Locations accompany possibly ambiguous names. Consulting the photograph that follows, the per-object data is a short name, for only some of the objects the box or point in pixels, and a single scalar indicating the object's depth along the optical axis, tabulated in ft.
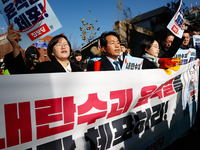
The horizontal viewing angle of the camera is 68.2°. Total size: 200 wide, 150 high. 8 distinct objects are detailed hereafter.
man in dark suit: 6.64
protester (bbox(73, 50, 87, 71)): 15.67
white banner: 3.39
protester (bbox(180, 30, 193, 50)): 11.12
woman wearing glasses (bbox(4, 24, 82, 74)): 4.99
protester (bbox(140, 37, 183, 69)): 7.25
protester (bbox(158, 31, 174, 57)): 9.78
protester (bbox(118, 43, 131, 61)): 13.82
